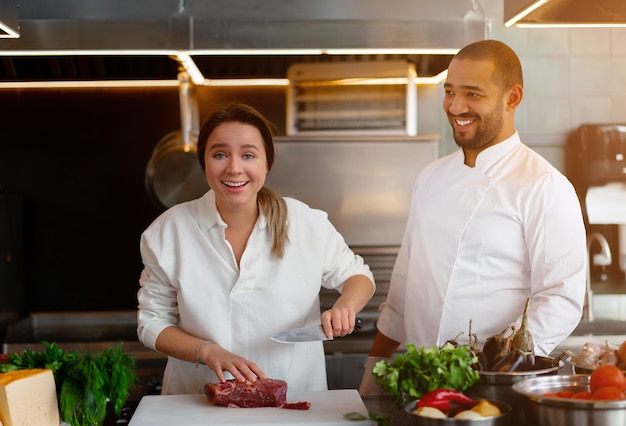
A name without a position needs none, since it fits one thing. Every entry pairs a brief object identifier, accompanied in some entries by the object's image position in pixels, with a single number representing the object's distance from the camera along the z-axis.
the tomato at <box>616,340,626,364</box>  1.77
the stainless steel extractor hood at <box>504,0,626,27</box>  2.15
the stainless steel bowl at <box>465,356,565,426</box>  1.65
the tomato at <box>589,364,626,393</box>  1.49
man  2.14
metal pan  4.27
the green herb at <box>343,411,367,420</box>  1.80
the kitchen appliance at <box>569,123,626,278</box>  4.39
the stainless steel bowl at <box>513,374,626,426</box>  1.40
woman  2.24
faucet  4.12
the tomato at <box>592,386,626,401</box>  1.43
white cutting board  1.80
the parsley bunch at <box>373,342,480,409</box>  1.63
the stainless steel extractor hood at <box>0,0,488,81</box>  3.45
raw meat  1.93
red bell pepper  1.55
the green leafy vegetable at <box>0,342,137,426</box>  1.77
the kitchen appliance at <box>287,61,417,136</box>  4.30
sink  4.00
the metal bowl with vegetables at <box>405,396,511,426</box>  1.46
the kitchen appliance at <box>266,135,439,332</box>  4.36
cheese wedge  1.63
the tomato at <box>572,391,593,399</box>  1.49
